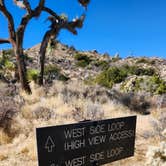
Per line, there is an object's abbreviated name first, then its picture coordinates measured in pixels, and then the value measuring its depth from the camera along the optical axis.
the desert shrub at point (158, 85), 8.45
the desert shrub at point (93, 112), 5.17
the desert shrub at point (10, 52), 17.54
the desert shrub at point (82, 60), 19.33
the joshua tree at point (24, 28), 7.44
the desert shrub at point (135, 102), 7.42
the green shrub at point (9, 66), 10.10
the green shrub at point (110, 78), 10.51
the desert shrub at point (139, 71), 14.28
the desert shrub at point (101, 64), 18.58
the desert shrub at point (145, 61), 21.25
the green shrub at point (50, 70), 12.95
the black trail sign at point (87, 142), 1.98
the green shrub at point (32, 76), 8.87
